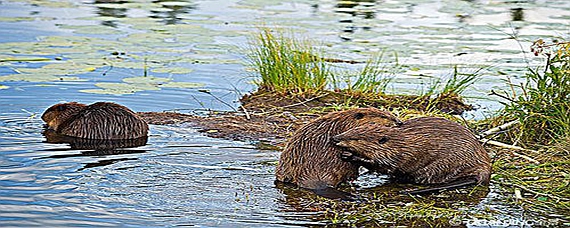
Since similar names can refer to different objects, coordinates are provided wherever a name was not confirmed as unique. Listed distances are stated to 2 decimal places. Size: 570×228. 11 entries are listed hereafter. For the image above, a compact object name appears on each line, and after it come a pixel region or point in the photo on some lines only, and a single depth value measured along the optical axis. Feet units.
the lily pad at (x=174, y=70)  63.62
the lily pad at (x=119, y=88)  56.08
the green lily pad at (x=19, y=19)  85.76
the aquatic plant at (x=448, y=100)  55.16
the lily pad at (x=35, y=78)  58.08
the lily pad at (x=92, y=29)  79.53
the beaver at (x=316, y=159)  34.88
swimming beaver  44.50
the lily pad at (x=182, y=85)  59.36
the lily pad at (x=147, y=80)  59.47
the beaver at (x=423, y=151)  34.63
